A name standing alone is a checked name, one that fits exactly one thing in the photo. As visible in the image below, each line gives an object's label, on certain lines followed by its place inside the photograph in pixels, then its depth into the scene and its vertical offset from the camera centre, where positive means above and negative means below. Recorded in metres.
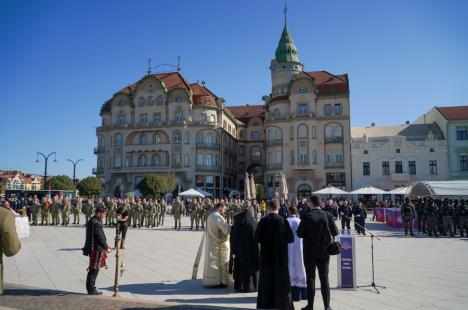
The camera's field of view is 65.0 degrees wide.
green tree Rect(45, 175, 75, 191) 67.12 +1.07
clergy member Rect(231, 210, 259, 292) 7.95 -1.45
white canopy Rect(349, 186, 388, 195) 33.03 -0.33
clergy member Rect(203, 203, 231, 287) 8.40 -1.48
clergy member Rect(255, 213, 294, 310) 6.38 -1.33
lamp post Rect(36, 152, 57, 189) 43.41 +3.47
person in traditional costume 7.40 -1.23
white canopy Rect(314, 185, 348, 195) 33.75 -0.32
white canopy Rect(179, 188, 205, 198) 34.66 -0.46
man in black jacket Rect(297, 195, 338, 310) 6.43 -1.00
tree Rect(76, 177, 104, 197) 48.72 +0.23
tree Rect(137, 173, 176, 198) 44.91 +0.31
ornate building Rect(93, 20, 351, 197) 50.19 +7.77
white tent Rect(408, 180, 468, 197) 23.11 -0.06
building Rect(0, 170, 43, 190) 123.71 +3.28
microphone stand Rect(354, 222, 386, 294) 7.78 -2.17
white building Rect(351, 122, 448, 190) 46.38 +3.62
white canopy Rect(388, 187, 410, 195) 29.74 -0.31
